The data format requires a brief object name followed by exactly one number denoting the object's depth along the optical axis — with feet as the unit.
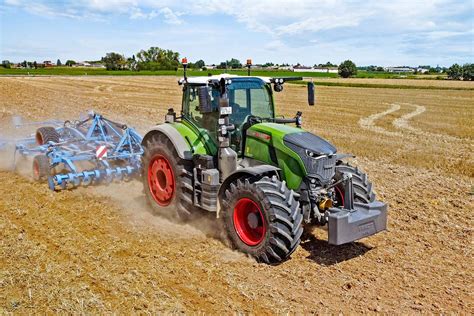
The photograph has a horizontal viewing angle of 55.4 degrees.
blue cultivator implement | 27.91
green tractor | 17.21
